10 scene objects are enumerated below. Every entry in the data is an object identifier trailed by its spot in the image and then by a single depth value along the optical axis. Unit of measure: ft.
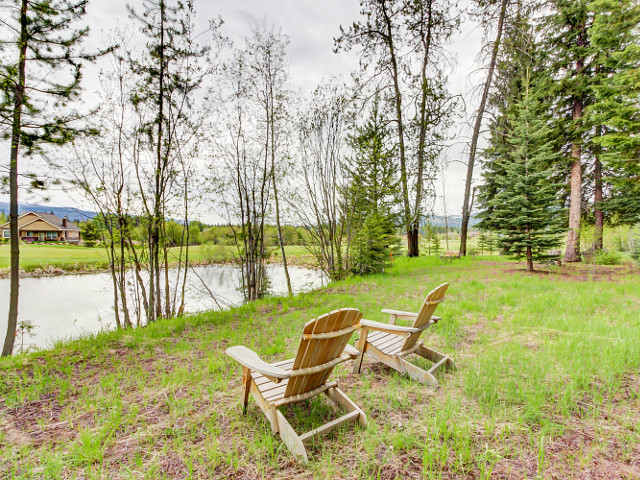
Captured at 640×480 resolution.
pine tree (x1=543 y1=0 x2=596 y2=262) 32.55
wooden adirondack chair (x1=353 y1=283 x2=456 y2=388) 8.48
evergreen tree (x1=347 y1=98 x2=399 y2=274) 27.71
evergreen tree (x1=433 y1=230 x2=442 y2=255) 57.60
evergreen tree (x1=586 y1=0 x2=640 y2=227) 22.43
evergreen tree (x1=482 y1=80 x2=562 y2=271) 25.31
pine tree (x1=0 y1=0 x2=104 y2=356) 13.29
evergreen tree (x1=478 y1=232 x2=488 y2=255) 59.90
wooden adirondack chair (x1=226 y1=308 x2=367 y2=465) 5.65
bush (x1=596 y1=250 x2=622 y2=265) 35.64
